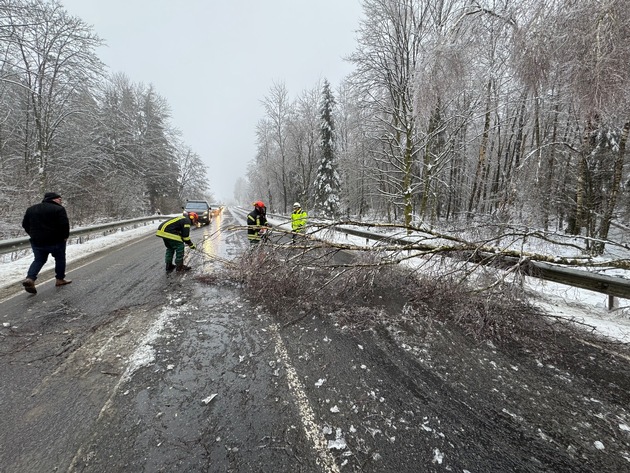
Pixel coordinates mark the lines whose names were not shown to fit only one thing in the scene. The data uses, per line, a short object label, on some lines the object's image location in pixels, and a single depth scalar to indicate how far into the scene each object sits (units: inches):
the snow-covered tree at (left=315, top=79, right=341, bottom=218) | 939.3
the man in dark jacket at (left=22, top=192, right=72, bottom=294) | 192.7
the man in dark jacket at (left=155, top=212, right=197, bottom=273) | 232.8
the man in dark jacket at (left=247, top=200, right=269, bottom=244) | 294.8
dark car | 736.3
